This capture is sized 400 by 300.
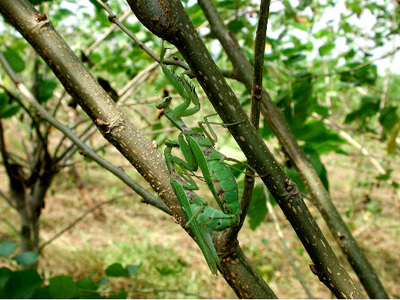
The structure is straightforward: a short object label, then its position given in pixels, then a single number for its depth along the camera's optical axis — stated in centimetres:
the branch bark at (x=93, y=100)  29
